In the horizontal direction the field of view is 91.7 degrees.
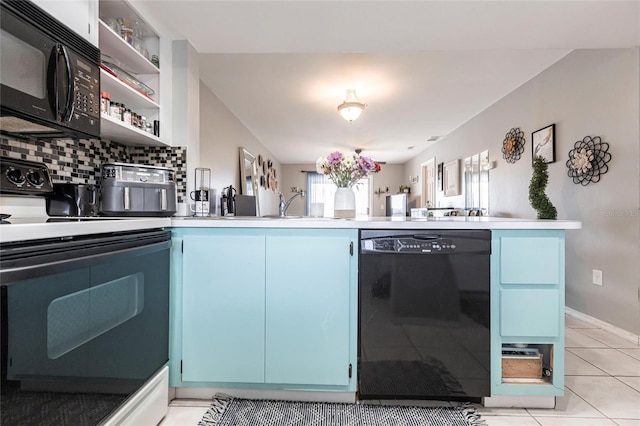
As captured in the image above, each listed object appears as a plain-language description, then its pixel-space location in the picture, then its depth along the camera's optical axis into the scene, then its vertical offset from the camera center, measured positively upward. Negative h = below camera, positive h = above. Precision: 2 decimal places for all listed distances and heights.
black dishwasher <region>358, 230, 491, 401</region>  1.40 -0.43
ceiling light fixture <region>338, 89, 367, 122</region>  3.61 +1.25
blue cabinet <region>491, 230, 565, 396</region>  1.39 -0.36
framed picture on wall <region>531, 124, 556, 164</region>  3.01 +0.71
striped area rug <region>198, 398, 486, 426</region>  1.37 -0.92
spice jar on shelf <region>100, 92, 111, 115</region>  1.47 +0.53
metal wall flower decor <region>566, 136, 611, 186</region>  2.48 +0.44
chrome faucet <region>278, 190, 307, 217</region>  2.27 +0.05
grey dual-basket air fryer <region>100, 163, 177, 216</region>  1.53 +0.11
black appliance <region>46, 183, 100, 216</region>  1.35 +0.05
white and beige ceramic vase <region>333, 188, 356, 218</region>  1.97 +0.06
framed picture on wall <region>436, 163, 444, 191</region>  6.02 +0.70
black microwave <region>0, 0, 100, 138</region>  0.93 +0.46
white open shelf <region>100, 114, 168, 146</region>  1.50 +0.43
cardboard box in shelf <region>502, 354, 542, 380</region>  1.45 -0.71
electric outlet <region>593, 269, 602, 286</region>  2.53 -0.52
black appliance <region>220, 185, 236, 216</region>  3.18 +0.10
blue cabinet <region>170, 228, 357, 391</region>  1.44 -0.45
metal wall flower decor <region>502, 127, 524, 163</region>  3.56 +0.80
